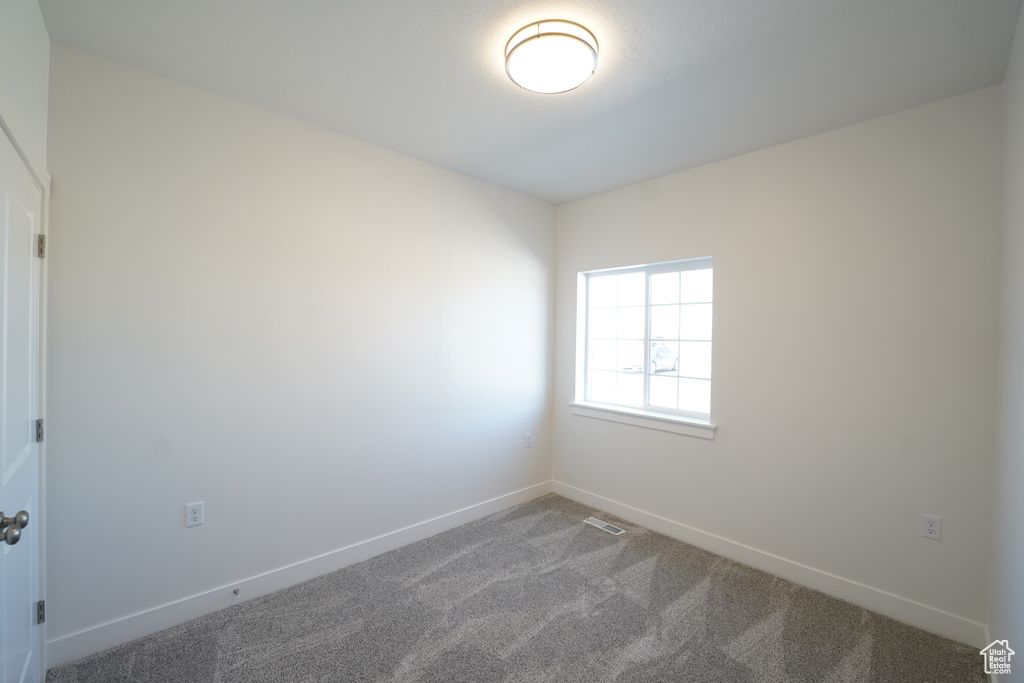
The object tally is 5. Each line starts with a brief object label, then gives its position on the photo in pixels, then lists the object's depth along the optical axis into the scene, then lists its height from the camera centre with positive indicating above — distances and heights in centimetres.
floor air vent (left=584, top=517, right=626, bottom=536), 317 -134
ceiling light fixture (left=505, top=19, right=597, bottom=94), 167 +109
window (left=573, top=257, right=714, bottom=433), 314 +0
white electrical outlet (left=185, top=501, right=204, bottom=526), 214 -86
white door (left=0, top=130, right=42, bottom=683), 130 -25
